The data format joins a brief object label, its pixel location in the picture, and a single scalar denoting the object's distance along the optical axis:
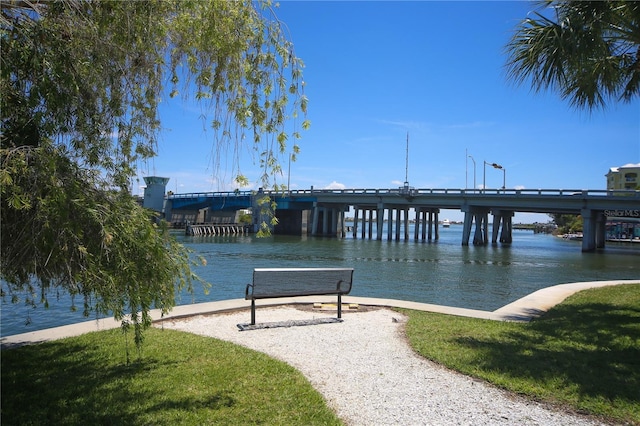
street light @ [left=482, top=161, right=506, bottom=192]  87.25
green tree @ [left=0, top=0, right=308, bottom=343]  3.56
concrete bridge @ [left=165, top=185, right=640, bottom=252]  53.69
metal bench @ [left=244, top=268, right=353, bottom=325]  8.66
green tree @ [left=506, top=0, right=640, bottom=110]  8.13
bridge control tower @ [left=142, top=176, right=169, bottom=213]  84.31
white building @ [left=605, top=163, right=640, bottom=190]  99.26
